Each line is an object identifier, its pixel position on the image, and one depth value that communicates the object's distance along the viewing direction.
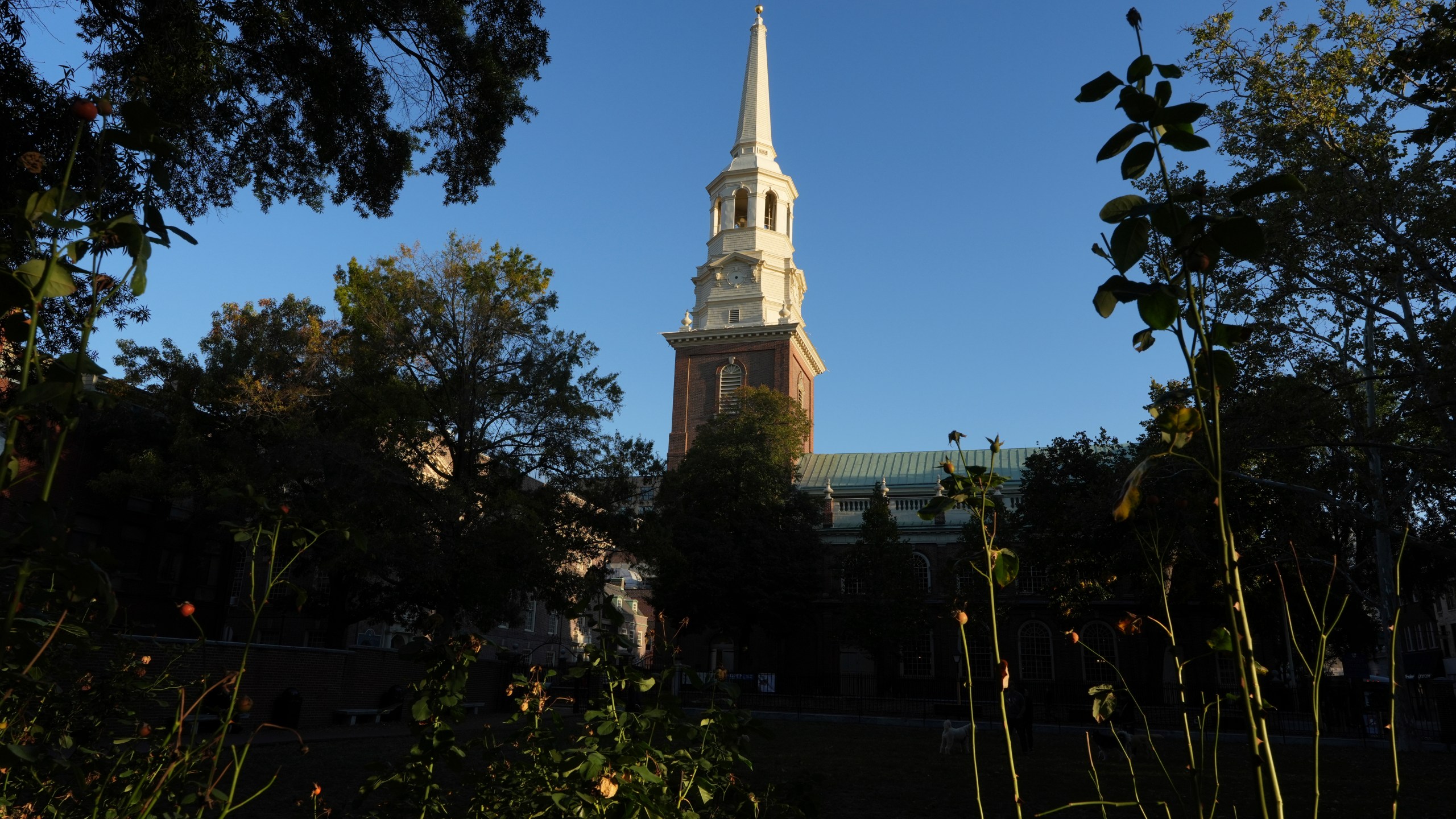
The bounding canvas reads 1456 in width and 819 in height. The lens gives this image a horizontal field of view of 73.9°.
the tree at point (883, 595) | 45.44
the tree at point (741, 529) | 42.12
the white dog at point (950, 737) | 18.16
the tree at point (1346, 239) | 15.52
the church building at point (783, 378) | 50.97
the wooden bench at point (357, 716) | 21.97
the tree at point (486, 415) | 25.31
